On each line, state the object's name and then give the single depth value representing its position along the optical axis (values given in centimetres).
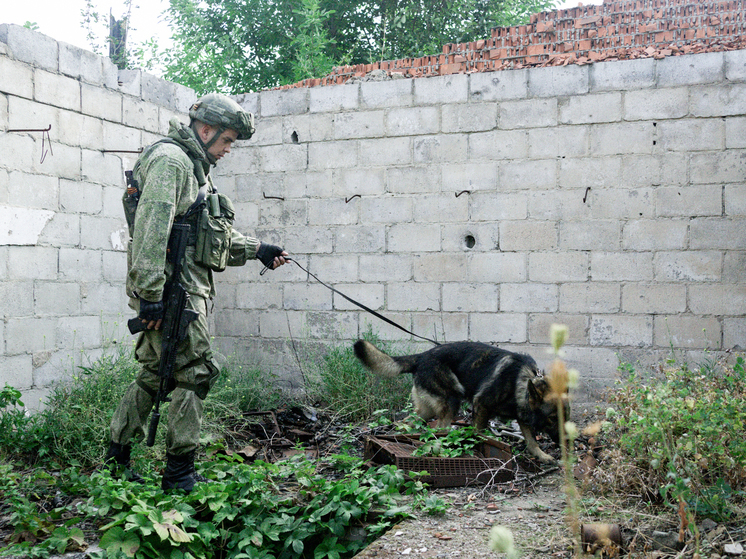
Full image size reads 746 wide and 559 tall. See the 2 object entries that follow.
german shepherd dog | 396
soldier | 328
